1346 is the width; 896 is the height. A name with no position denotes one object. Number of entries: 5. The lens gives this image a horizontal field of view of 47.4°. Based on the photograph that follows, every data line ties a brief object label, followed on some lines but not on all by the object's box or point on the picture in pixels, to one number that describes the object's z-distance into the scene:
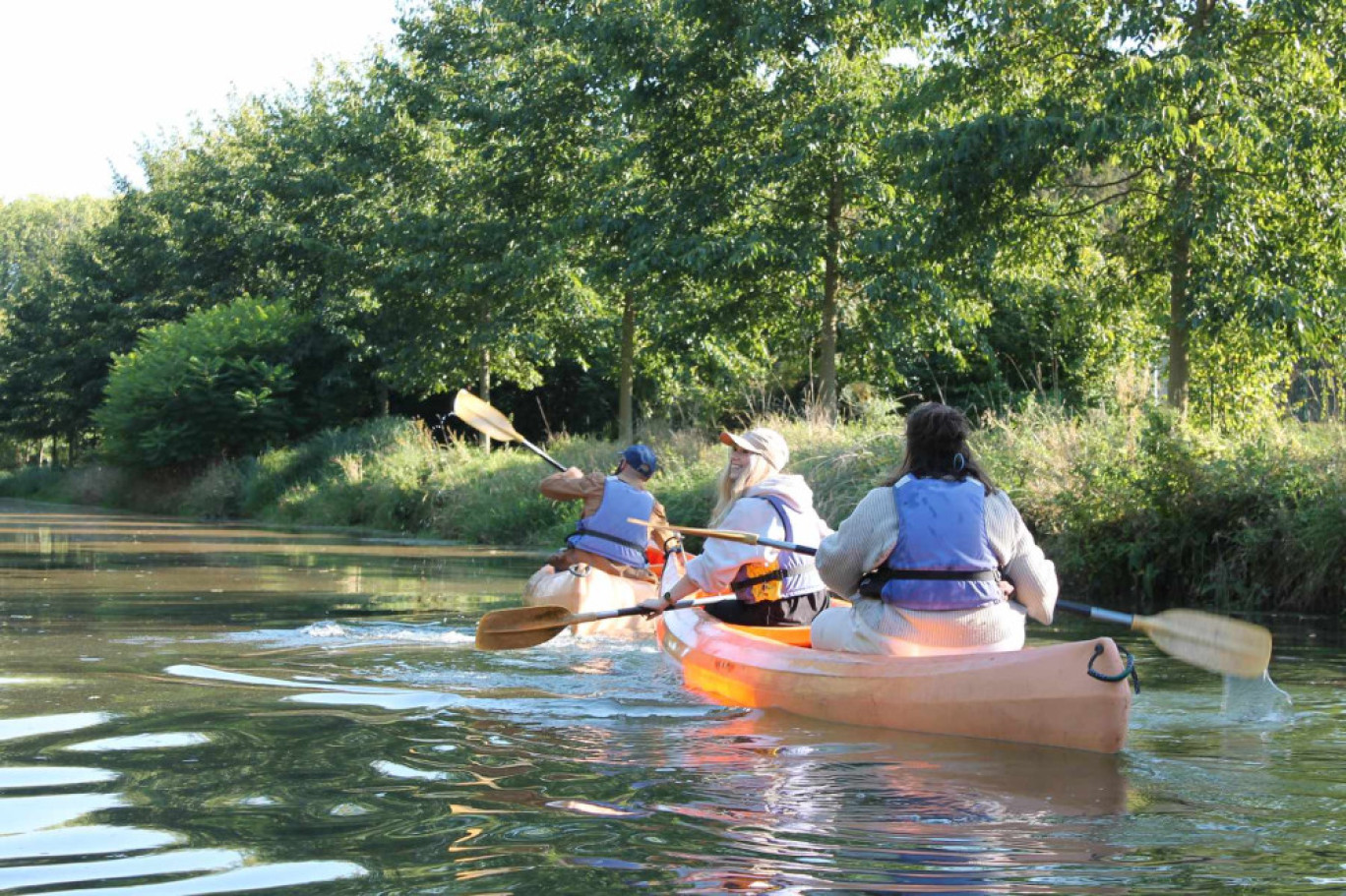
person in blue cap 11.17
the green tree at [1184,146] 13.34
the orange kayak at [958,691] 6.00
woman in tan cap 8.36
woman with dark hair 6.31
